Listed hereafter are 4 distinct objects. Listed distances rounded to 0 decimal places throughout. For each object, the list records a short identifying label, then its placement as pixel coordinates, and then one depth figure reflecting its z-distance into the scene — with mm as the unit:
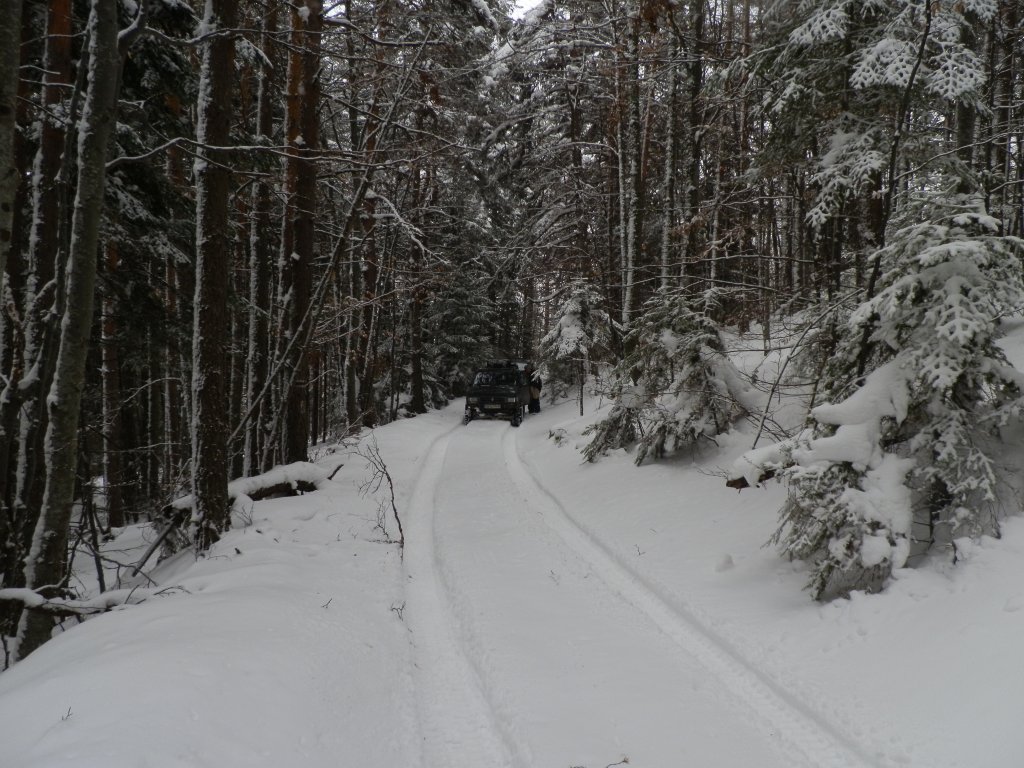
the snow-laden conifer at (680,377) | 8961
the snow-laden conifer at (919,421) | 4359
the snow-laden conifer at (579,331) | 19734
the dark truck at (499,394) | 21719
